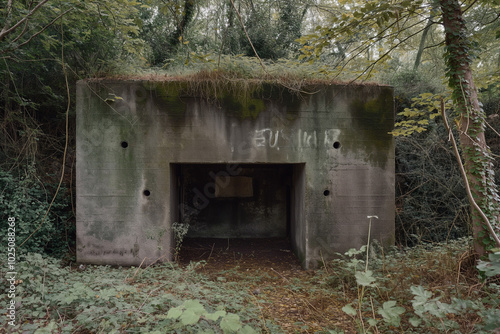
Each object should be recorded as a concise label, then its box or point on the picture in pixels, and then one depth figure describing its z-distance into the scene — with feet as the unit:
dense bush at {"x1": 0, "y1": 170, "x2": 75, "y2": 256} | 16.10
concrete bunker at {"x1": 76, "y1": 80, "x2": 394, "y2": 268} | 16.52
